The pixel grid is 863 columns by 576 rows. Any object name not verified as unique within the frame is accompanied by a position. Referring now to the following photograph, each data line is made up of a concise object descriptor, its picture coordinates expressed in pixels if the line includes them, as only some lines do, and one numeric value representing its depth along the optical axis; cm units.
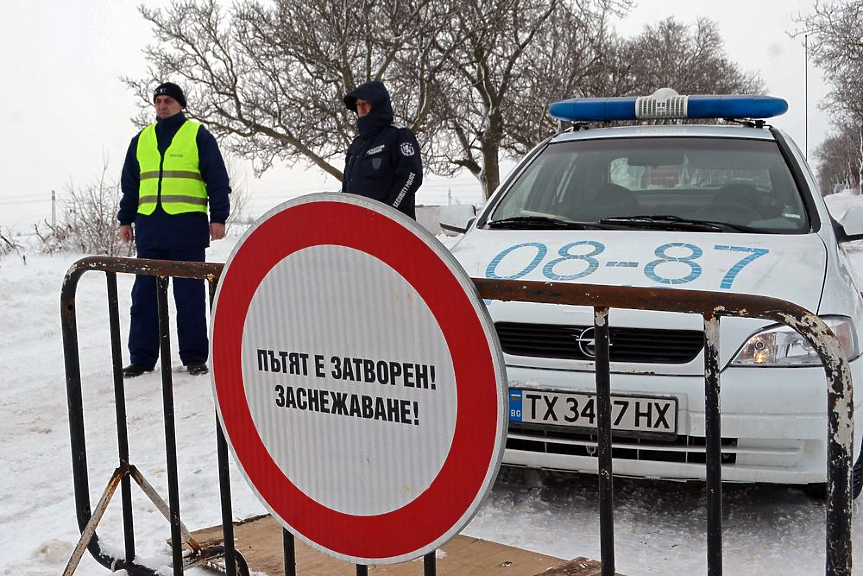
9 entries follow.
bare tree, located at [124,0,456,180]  2006
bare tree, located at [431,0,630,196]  2431
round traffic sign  175
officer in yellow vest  605
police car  303
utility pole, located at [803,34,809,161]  5201
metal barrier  153
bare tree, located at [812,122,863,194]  7650
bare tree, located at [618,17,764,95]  3562
